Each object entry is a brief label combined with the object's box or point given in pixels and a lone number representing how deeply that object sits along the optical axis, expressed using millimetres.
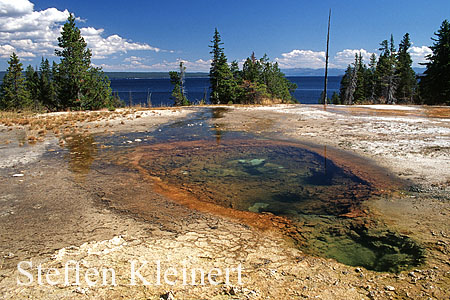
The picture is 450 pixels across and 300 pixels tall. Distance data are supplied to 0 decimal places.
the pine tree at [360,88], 62525
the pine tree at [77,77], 26750
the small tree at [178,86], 43969
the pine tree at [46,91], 62653
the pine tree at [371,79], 56156
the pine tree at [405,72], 52406
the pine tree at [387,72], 47000
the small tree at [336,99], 84950
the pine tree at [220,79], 44000
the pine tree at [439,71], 33969
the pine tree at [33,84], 62031
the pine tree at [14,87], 40531
